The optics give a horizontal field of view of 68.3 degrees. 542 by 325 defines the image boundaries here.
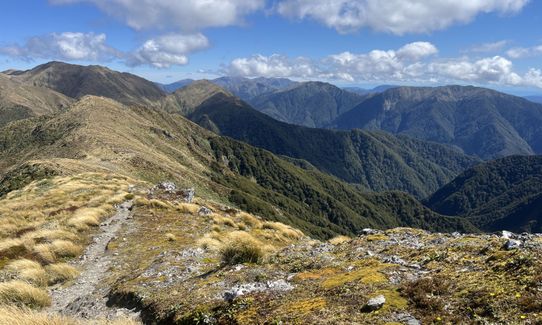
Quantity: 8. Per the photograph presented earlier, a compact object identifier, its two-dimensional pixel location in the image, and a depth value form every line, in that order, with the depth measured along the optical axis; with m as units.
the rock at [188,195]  39.68
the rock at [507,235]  15.17
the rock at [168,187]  41.66
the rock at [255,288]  11.12
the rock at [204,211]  31.98
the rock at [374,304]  9.19
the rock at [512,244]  11.70
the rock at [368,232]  20.97
